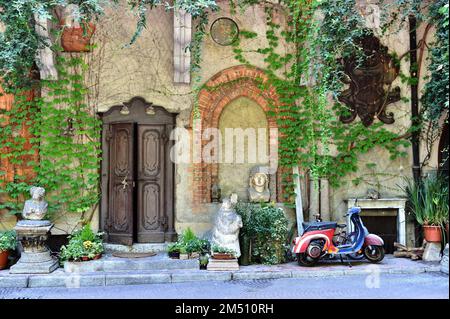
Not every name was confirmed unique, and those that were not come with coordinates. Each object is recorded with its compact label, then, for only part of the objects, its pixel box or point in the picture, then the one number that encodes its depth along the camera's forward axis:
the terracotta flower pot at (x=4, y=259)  8.48
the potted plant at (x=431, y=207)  8.93
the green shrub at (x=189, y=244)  8.73
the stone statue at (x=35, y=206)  8.51
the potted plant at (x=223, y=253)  8.35
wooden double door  9.62
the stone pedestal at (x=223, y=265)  8.27
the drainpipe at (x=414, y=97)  9.94
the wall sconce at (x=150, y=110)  9.76
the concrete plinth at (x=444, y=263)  8.08
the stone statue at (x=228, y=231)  8.47
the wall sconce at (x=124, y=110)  9.71
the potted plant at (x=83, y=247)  8.46
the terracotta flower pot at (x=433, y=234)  8.88
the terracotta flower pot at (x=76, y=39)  9.73
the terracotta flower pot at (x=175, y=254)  8.74
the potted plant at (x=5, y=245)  8.45
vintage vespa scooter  8.48
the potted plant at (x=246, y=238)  8.73
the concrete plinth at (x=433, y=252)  8.95
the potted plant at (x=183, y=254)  8.68
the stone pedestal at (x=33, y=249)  8.10
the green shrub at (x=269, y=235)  8.62
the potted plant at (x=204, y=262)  8.54
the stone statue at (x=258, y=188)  9.58
